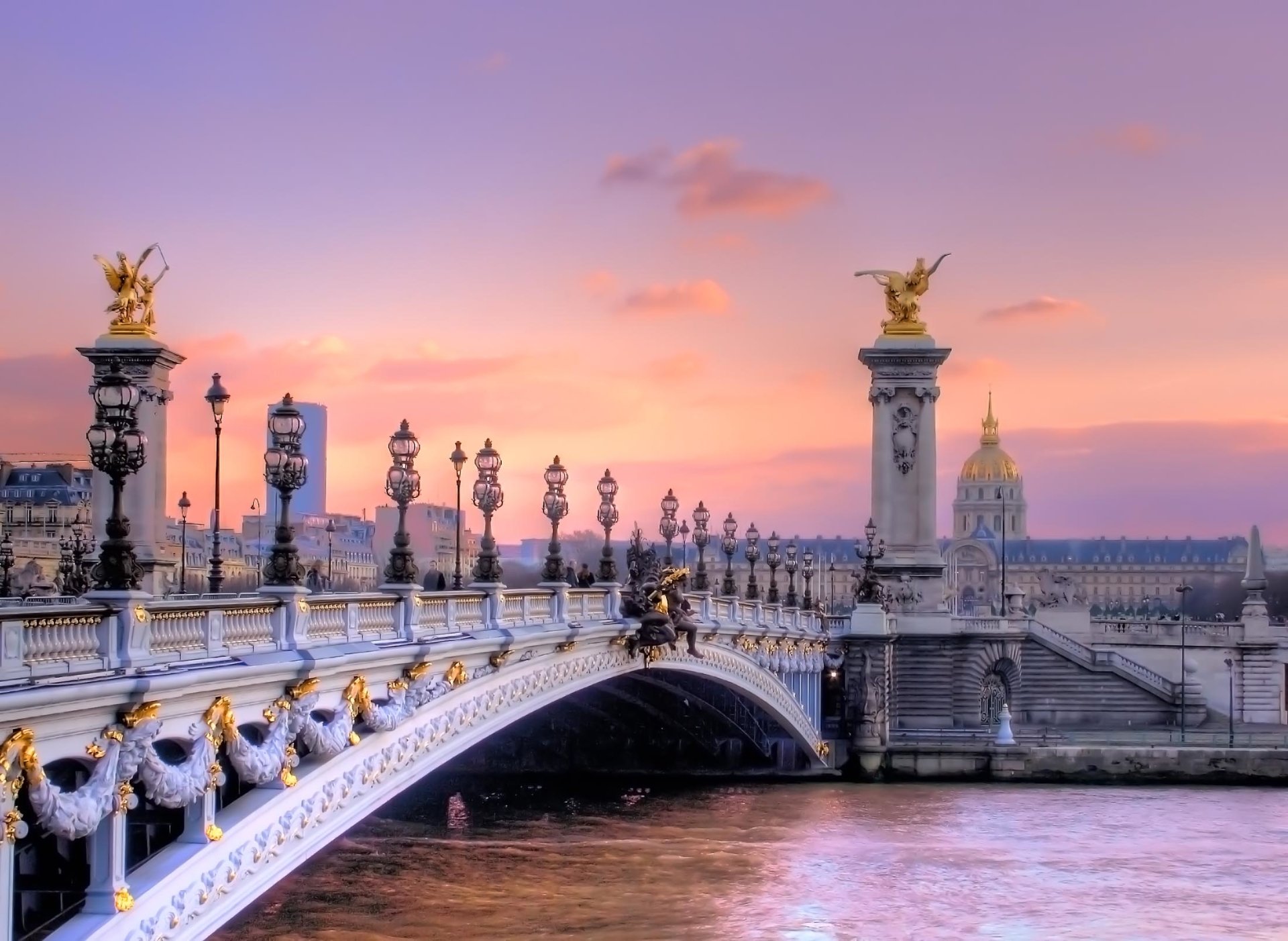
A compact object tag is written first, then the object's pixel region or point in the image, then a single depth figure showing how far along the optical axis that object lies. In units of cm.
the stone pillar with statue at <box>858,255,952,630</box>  8281
